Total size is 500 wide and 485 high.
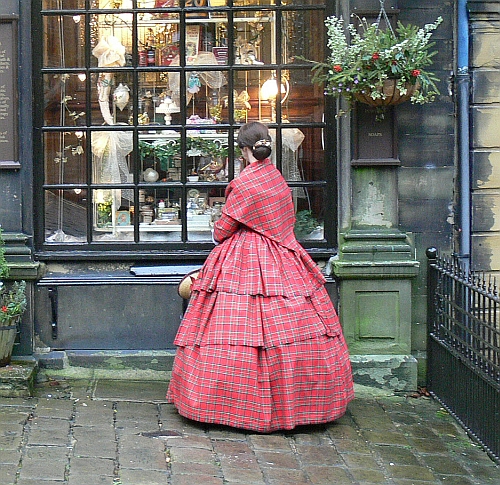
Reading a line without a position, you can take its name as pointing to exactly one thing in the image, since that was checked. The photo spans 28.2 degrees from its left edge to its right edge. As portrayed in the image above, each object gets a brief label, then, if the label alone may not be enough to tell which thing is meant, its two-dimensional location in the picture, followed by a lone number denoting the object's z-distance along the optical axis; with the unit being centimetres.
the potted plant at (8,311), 693
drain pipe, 735
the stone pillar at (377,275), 730
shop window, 746
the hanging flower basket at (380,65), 674
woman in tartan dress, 614
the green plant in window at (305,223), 755
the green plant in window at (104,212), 755
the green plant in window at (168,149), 753
